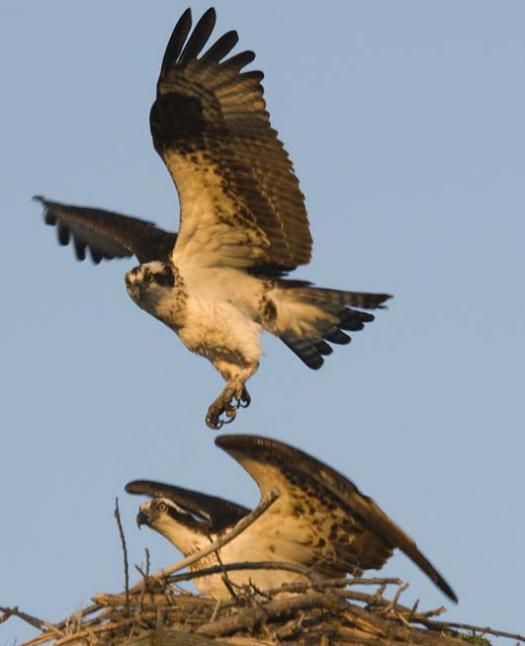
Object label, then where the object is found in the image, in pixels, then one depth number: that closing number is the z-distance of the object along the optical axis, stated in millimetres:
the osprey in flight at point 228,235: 23656
